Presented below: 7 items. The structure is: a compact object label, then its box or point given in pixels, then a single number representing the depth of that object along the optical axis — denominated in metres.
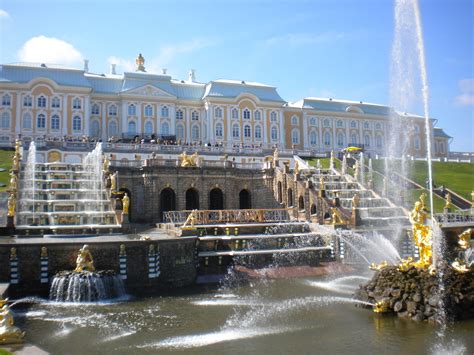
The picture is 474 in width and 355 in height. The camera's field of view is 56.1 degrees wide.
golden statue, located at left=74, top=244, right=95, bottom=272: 20.20
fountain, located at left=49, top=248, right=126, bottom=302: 19.55
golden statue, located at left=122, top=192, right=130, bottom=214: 28.48
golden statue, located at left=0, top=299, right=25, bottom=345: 12.22
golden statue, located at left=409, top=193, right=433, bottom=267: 17.31
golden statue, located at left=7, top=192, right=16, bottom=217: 26.45
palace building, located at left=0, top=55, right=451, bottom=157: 59.50
